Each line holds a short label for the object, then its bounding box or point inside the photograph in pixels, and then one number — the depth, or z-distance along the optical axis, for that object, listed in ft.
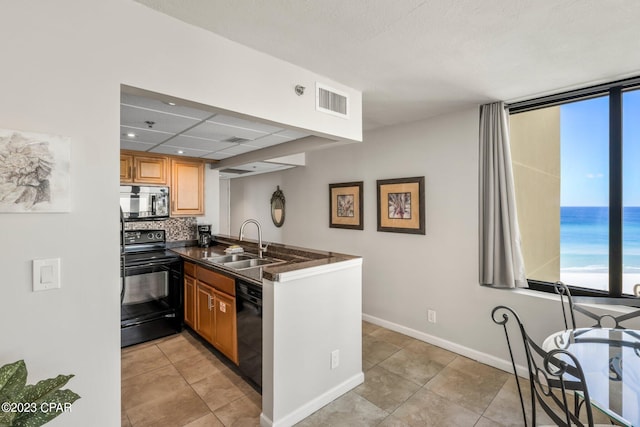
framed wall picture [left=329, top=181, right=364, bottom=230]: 13.38
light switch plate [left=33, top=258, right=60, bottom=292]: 4.05
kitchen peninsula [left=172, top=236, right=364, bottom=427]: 6.70
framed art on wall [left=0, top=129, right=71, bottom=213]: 3.81
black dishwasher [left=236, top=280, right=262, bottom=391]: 7.53
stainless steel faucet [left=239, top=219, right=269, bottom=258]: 11.19
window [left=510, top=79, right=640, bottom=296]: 7.70
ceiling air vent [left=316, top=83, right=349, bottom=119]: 7.48
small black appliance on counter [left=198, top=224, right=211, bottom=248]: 13.76
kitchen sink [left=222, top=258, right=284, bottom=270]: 10.45
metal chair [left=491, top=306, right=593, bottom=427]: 3.77
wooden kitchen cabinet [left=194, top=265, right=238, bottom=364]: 8.70
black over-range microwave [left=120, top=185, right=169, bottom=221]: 11.96
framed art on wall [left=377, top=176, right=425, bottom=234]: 11.19
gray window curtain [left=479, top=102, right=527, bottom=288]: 8.90
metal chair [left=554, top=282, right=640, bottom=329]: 6.80
